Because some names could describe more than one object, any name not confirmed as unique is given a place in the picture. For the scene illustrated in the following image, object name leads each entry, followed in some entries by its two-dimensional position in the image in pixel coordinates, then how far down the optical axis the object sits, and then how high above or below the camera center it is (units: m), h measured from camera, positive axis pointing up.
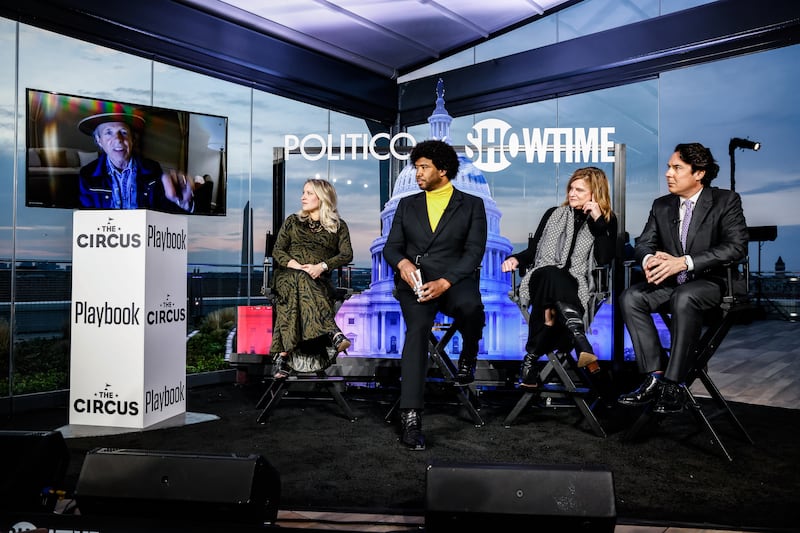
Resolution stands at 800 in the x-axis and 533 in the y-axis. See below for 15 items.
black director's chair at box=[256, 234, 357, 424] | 3.88 -0.80
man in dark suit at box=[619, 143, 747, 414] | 3.09 -0.01
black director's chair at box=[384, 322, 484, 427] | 3.71 -0.68
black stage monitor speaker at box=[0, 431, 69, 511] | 1.74 -0.63
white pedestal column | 3.62 -0.40
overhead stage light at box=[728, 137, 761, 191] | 5.13 +0.98
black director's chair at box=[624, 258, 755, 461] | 3.11 -0.43
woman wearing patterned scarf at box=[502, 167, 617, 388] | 3.62 -0.01
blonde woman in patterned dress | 4.09 -0.17
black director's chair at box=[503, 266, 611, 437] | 3.55 -0.73
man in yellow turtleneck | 3.34 +0.01
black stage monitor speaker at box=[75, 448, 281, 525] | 1.63 -0.62
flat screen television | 4.44 +0.81
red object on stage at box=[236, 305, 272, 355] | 5.25 -0.64
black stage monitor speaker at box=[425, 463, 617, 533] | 1.55 -0.60
